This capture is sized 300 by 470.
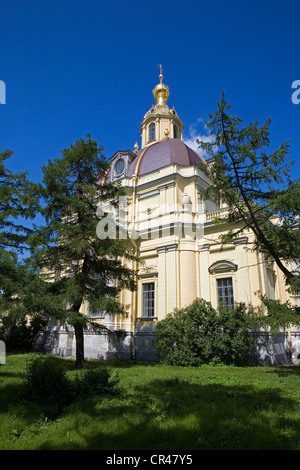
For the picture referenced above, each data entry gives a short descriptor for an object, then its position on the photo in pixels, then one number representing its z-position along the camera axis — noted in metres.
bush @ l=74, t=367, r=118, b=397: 6.46
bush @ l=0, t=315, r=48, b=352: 20.73
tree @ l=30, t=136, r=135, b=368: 12.00
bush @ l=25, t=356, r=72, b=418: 5.76
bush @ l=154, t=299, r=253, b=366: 13.87
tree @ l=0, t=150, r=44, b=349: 11.49
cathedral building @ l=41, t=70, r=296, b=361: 16.98
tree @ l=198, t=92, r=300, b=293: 9.81
